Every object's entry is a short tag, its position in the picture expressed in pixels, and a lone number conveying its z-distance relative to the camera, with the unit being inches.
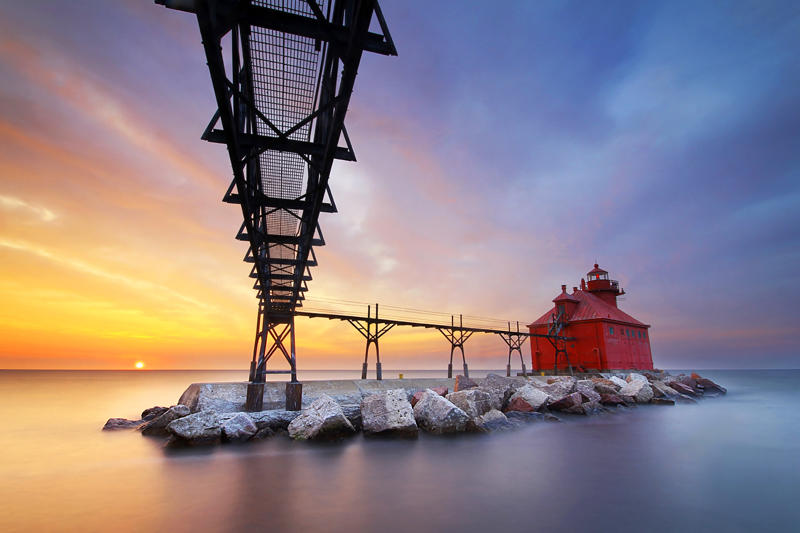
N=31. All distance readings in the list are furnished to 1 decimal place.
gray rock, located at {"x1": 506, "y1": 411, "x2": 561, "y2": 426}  557.9
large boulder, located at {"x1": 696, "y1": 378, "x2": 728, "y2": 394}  1317.7
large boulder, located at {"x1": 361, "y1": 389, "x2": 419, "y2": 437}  434.0
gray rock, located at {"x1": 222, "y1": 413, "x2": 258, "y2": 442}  411.2
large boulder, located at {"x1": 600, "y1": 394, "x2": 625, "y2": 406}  756.6
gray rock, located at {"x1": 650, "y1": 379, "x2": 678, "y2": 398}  948.6
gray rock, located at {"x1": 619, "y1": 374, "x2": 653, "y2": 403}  820.0
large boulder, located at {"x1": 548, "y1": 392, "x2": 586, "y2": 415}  653.3
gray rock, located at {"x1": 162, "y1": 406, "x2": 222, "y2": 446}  390.6
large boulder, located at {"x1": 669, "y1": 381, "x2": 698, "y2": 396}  1062.0
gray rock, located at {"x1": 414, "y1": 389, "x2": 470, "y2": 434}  452.1
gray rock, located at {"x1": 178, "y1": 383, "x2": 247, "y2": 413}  497.7
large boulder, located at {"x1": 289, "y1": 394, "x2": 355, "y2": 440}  420.8
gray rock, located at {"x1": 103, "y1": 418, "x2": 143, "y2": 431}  554.6
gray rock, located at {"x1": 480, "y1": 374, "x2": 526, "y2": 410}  611.9
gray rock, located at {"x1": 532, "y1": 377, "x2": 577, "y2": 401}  701.3
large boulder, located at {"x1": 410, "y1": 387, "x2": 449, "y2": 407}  554.0
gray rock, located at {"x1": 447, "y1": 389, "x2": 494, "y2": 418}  491.8
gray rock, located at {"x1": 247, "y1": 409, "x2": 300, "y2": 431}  450.9
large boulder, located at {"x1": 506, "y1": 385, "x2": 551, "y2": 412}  621.9
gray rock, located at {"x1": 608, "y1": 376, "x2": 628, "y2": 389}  846.5
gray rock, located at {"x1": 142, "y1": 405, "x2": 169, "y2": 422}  596.8
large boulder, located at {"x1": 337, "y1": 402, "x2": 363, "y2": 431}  479.8
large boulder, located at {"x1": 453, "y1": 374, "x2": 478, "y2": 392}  644.7
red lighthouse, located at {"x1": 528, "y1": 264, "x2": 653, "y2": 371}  1157.1
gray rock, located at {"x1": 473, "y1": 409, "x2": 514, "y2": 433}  485.3
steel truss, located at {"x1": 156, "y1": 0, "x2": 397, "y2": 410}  141.3
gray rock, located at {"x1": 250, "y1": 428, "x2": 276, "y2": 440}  424.2
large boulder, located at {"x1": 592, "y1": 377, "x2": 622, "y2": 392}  821.9
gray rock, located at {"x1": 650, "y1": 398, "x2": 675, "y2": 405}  821.2
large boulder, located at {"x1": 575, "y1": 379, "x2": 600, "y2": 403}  707.4
